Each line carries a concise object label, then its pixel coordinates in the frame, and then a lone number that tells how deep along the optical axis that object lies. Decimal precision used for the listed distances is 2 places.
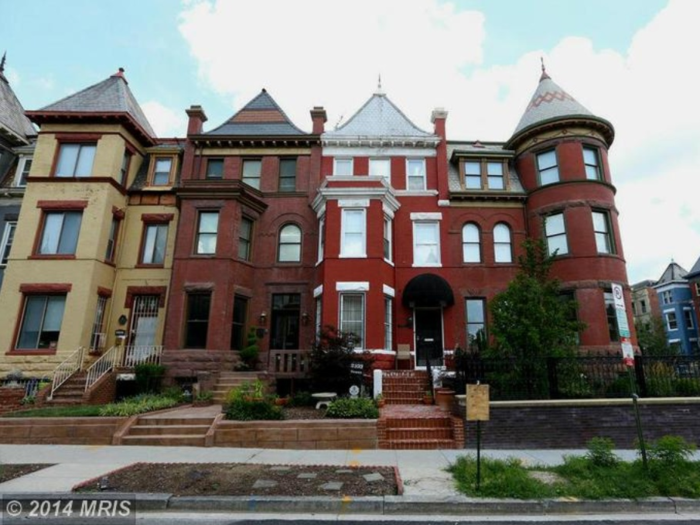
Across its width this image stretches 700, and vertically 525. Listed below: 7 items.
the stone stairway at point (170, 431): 9.44
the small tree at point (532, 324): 10.70
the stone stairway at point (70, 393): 12.83
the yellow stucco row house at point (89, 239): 15.62
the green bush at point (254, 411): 9.90
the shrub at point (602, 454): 6.87
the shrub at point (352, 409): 9.82
